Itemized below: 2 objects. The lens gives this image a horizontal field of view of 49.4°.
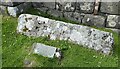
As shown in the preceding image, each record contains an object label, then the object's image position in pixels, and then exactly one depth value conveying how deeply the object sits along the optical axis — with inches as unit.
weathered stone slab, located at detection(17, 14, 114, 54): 111.3
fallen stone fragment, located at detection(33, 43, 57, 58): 103.9
